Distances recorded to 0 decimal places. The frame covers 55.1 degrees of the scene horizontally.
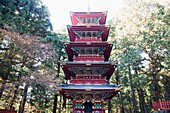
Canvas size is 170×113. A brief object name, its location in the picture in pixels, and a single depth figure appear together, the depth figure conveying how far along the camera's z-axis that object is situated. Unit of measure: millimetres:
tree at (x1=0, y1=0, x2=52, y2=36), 13666
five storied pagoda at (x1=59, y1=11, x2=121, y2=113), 13648
